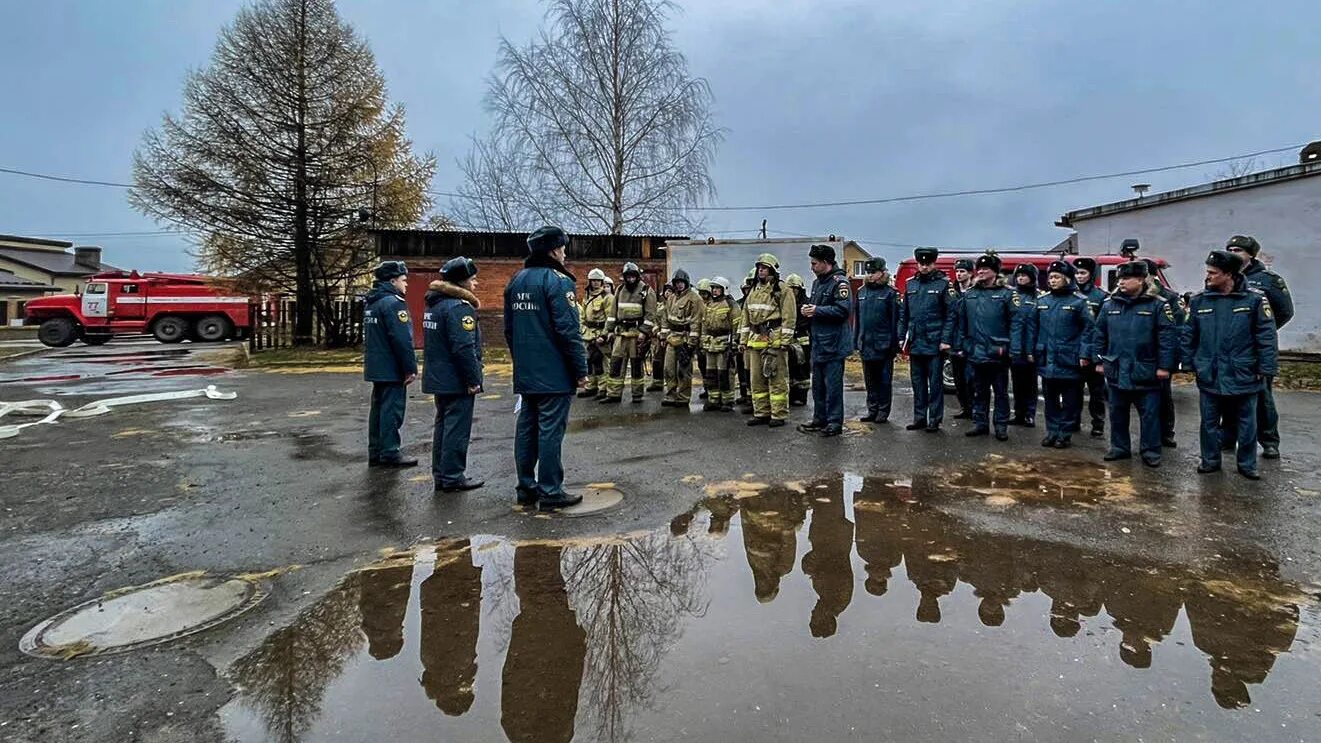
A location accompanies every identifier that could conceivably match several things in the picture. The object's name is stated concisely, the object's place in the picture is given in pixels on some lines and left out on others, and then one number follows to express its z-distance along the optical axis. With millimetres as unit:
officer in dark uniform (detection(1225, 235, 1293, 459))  6441
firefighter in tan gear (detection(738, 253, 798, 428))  7949
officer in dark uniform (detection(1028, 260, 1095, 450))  7215
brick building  22359
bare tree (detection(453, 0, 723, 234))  26703
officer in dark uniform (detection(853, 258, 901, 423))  8234
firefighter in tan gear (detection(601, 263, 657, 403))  10039
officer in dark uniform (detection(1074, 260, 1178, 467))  6395
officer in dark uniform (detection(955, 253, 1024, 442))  7633
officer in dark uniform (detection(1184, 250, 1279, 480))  5867
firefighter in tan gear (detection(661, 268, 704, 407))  9727
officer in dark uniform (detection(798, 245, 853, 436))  7773
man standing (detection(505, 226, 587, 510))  5160
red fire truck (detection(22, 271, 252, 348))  26000
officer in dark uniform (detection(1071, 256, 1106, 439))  7812
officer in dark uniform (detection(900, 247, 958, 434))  8055
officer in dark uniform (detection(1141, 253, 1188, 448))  7110
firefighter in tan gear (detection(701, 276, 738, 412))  9086
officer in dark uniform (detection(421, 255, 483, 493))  5723
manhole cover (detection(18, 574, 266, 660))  3219
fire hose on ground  9914
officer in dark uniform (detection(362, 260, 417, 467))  6406
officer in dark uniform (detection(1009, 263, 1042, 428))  7617
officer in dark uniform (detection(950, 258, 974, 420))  9008
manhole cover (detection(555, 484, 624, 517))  5184
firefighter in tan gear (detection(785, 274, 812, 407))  10023
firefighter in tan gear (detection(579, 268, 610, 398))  10539
